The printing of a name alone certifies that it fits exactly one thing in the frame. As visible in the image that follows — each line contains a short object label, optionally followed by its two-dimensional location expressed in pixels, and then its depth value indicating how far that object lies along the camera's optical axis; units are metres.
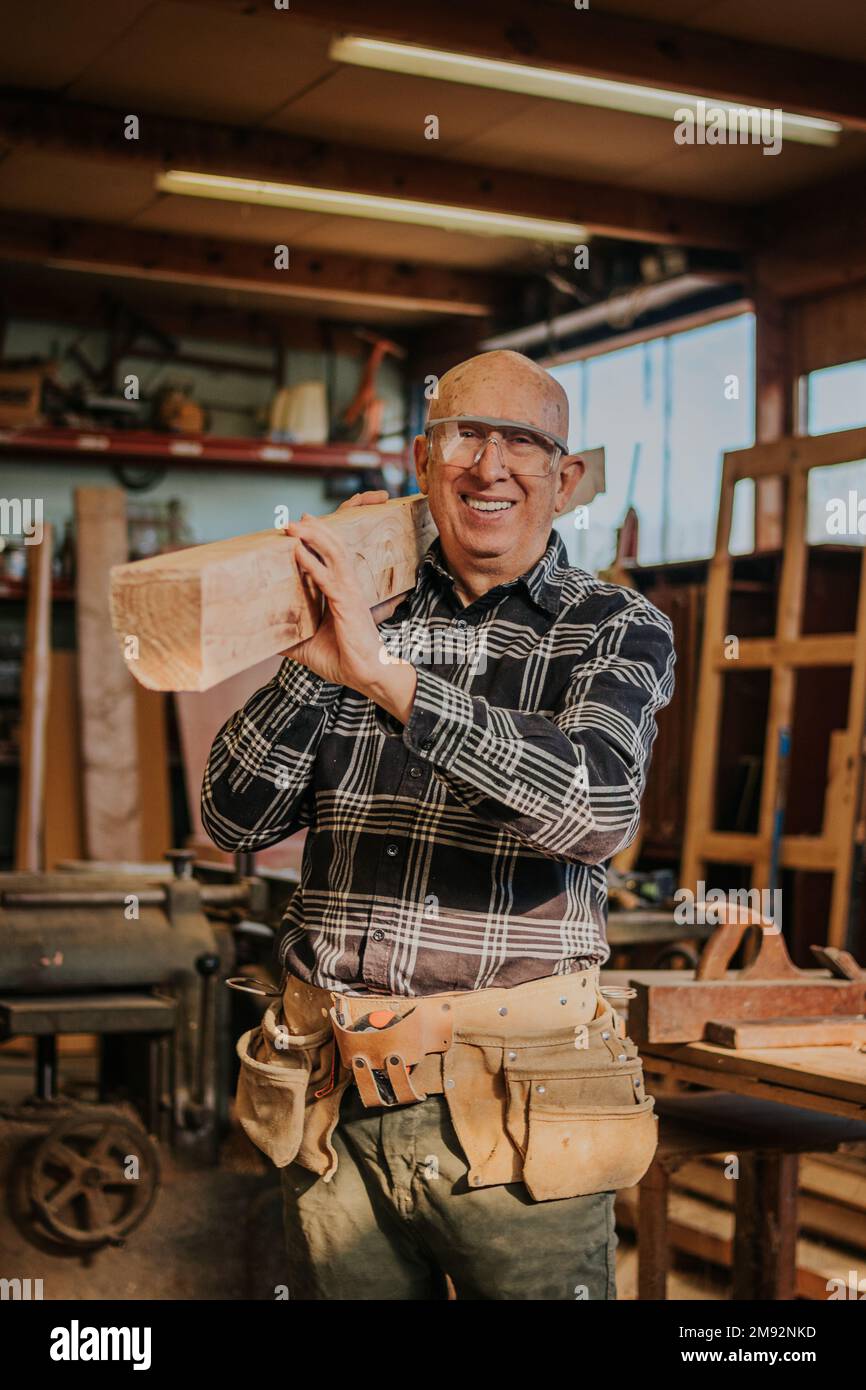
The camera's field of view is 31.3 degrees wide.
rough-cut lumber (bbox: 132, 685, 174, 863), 7.48
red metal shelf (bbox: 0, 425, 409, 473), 7.56
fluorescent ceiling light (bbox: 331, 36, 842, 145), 5.02
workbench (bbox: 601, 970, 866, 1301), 2.35
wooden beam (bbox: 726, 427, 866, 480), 5.05
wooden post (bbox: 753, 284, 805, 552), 6.29
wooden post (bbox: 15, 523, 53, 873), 7.14
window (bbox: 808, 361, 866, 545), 5.71
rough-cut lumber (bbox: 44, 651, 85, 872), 7.35
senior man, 1.77
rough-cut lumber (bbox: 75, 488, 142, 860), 7.32
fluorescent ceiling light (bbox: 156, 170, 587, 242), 6.32
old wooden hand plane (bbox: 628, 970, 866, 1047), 2.54
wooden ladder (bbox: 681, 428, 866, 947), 4.91
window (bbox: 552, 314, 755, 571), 6.60
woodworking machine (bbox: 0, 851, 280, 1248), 3.57
